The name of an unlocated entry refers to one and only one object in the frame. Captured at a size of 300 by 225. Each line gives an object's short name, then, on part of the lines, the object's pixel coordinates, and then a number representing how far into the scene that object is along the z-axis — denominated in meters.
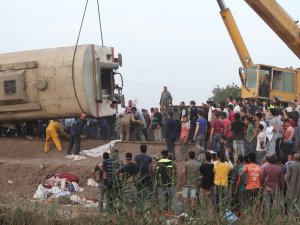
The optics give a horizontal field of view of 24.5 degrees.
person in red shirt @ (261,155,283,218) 13.52
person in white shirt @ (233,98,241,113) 21.42
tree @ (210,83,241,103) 56.75
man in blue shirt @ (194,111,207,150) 19.45
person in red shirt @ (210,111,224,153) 18.91
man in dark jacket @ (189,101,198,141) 20.73
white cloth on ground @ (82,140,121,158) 22.60
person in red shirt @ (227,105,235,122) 20.06
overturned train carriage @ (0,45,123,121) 22.62
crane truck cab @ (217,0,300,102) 23.69
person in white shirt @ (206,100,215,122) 20.47
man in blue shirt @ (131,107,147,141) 22.91
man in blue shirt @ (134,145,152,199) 13.28
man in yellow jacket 23.31
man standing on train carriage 25.06
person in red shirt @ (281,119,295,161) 16.83
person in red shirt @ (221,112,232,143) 19.11
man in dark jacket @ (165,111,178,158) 19.52
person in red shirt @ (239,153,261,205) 13.91
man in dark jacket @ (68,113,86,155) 22.42
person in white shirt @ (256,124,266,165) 17.16
